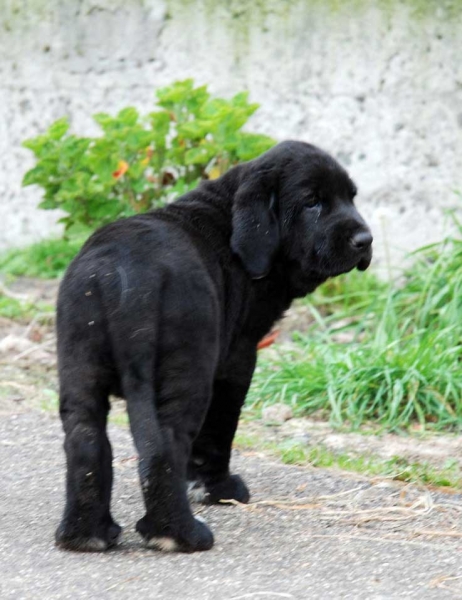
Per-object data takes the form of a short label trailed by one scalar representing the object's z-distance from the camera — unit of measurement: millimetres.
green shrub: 13625
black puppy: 6727
